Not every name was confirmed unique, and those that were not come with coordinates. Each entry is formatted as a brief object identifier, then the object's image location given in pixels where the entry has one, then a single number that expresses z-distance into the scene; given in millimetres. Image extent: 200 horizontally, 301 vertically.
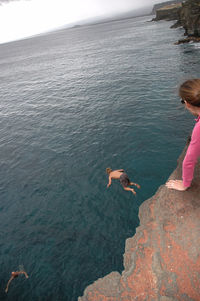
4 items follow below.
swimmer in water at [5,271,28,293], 9586
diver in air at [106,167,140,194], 11906
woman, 3602
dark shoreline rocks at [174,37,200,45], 57903
